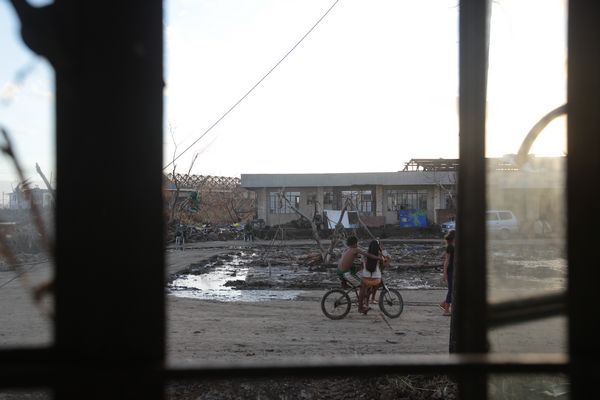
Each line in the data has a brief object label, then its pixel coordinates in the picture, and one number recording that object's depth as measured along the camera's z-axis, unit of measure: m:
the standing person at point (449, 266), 8.39
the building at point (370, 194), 35.44
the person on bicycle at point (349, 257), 9.09
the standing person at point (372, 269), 8.82
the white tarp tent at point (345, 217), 31.94
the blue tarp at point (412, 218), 35.00
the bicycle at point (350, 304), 8.78
